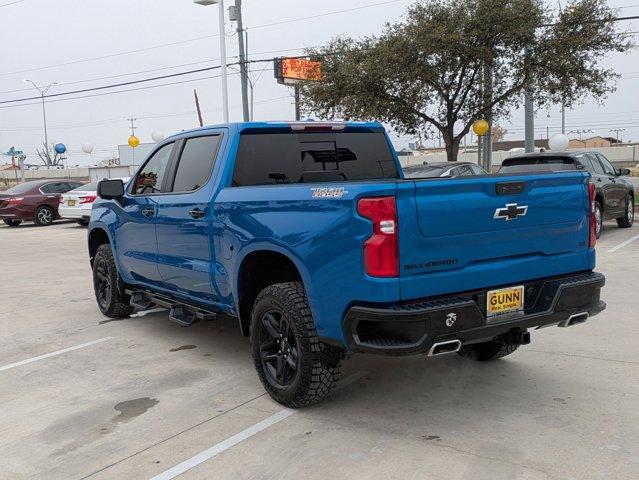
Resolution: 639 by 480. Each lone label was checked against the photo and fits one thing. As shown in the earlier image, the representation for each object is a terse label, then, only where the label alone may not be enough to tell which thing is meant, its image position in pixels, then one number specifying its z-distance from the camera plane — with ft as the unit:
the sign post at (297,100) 78.95
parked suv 38.75
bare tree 202.12
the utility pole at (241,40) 87.51
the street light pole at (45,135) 172.96
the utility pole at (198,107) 117.01
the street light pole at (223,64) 73.77
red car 68.64
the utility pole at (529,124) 67.46
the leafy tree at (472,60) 61.52
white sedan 63.36
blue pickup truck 11.79
